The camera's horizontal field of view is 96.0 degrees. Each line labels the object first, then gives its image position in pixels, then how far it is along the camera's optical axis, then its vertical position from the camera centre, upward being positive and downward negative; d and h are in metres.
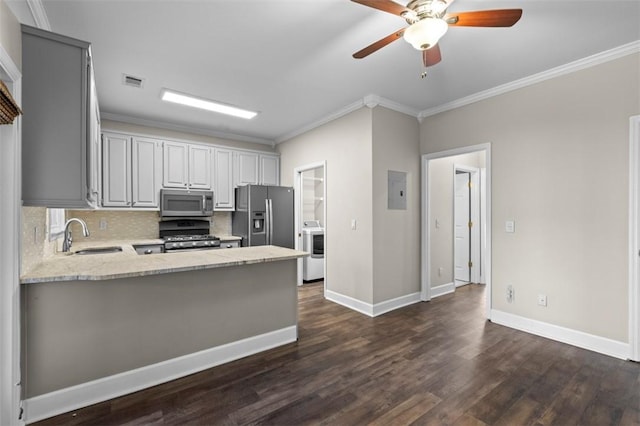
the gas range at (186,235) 4.18 -0.39
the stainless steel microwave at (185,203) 4.33 +0.13
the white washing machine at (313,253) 5.30 -0.78
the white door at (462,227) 5.16 -0.30
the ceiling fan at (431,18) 1.59 +1.10
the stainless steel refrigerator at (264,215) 4.64 -0.06
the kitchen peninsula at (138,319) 1.81 -0.81
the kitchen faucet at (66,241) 3.05 -0.32
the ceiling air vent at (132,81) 2.99 +1.39
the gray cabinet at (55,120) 1.69 +0.55
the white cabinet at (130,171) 3.97 +0.58
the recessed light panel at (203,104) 3.45 +1.39
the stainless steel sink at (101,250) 3.38 -0.46
